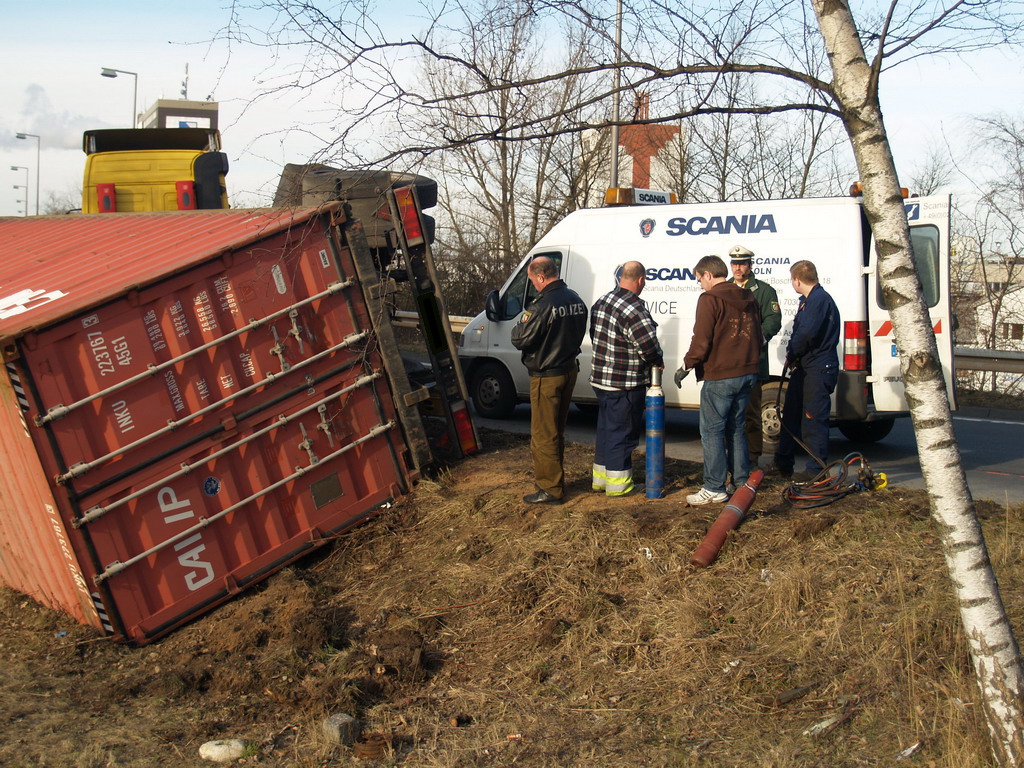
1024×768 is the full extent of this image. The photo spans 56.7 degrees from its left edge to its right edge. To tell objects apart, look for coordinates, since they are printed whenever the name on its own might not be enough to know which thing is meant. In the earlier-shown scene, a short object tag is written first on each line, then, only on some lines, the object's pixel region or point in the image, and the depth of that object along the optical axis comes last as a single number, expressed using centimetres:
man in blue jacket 742
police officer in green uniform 784
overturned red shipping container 570
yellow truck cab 1215
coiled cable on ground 664
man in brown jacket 671
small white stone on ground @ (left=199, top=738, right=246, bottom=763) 440
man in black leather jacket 679
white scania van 876
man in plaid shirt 682
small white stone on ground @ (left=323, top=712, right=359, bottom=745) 438
